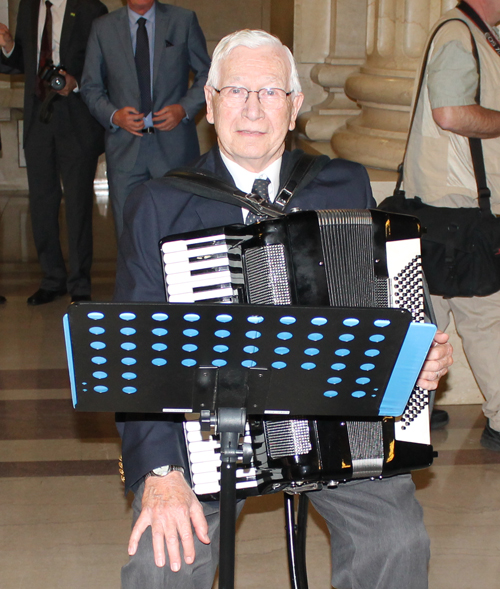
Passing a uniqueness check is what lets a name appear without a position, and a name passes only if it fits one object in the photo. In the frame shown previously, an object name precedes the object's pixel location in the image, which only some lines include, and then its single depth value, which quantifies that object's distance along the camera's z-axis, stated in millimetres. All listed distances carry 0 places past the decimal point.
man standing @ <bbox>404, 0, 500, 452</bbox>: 2975
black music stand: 1387
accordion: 1715
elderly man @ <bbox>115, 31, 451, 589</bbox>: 1745
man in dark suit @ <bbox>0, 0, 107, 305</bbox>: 4836
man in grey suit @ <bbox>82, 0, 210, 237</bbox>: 4590
